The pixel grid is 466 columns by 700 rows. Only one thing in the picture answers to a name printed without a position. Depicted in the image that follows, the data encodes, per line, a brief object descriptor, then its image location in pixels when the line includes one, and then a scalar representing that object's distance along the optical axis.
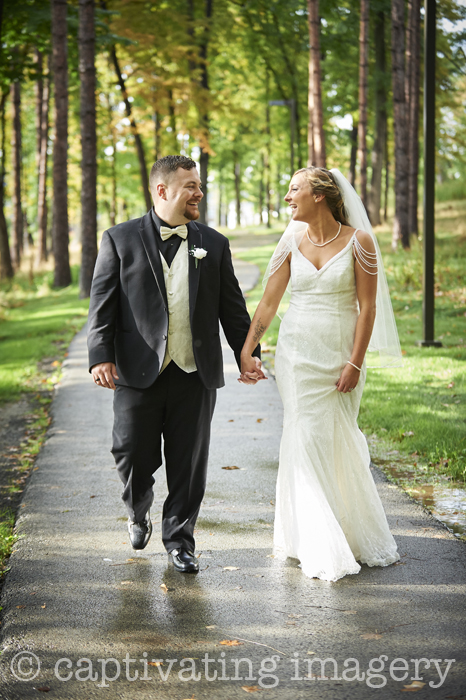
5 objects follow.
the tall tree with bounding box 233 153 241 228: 53.47
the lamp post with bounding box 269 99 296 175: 31.48
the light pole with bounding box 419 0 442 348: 10.63
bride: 4.39
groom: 4.18
